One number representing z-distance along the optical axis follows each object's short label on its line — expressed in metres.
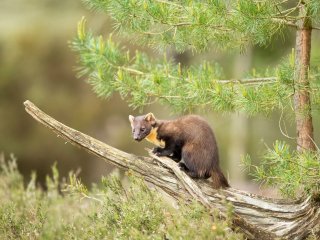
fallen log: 14.84
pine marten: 15.58
